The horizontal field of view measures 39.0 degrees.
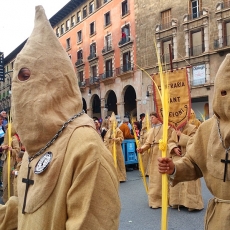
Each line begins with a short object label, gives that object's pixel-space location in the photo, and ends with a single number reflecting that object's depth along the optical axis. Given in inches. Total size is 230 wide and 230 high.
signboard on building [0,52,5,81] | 511.4
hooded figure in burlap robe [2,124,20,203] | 241.3
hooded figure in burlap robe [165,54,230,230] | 92.8
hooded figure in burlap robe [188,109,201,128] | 303.8
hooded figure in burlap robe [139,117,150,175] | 400.2
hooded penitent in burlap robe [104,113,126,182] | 358.6
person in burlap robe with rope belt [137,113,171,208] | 237.1
